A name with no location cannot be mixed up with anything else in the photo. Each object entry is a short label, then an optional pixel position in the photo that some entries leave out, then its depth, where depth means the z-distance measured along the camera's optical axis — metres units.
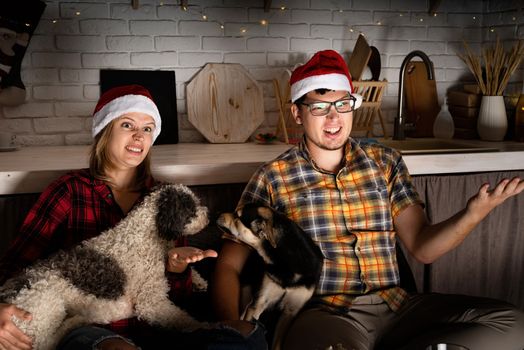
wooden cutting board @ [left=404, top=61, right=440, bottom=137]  2.65
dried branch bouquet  2.43
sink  2.40
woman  1.42
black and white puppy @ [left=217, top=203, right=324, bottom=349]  1.40
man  1.46
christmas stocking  2.13
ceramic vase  2.44
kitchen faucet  2.29
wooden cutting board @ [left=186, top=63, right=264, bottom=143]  2.41
